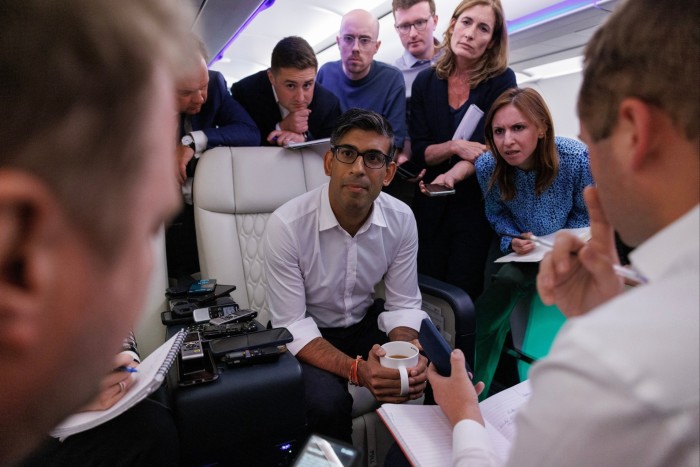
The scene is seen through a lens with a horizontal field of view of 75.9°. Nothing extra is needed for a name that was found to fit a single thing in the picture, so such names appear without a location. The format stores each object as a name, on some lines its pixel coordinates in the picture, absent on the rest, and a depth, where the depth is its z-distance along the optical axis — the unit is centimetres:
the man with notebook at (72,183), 31
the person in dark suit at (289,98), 242
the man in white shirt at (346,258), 193
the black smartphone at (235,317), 159
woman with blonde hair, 249
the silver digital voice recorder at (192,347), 128
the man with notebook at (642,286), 51
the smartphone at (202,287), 183
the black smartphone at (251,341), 134
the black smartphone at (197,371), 120
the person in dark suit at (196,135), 217
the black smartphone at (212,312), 166
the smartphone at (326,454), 96
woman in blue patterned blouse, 230
